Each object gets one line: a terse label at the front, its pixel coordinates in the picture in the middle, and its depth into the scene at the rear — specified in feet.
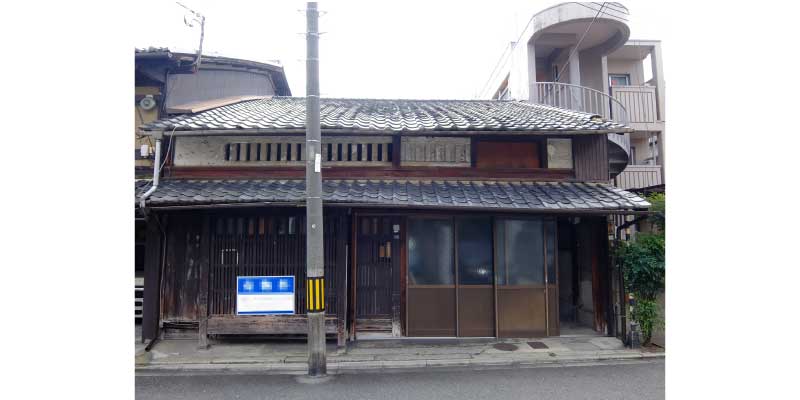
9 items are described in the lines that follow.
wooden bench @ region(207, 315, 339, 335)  27.63
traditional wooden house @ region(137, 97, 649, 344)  27.99
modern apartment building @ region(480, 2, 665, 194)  48.67
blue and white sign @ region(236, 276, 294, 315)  27.37
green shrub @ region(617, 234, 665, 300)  27.66
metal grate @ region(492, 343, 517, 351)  27.35
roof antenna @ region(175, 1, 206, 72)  33.61
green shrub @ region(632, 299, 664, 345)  27.71
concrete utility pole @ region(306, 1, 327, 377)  22.35
